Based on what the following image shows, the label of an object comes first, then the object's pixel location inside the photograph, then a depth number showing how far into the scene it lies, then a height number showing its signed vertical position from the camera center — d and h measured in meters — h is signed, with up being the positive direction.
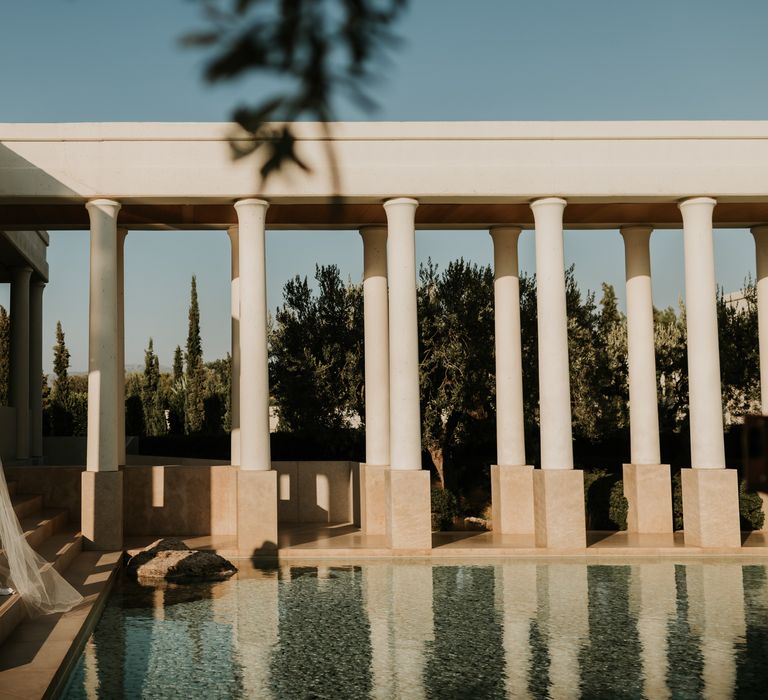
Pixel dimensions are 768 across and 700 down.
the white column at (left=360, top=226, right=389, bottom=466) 27.92 +2.24
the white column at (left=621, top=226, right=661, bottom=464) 27.58 +1.44
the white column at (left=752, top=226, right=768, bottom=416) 27.39 +3.44
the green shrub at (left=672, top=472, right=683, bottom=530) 27.86 -1.98
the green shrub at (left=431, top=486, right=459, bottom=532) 28.70 -1.99
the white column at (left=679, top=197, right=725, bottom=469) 24.31 +2.39
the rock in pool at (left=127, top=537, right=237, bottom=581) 20.61 -2.45
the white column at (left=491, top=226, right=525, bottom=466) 27.42 +2.03
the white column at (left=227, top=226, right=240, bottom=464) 28.17 +2.83
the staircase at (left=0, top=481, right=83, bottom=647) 20.03 -1.90
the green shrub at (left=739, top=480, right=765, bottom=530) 27.78 -2.12
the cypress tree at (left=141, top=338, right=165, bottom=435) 53.59 +2.01
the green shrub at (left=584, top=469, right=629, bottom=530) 27.86 -1.81
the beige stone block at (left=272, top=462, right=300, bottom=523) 30.23 -1.39
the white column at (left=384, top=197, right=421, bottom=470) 24.02 +1.82
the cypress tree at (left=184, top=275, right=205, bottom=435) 52.88 +4.23
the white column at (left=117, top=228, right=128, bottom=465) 27.92 +3.50
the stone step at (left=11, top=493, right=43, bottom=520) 23.70 -1.30
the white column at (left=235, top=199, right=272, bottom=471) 23.81 +2.49
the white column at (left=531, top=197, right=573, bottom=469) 24.27 +2.36
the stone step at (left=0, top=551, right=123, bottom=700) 11.13 -2.56
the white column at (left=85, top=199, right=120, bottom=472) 23.94 +2.54
